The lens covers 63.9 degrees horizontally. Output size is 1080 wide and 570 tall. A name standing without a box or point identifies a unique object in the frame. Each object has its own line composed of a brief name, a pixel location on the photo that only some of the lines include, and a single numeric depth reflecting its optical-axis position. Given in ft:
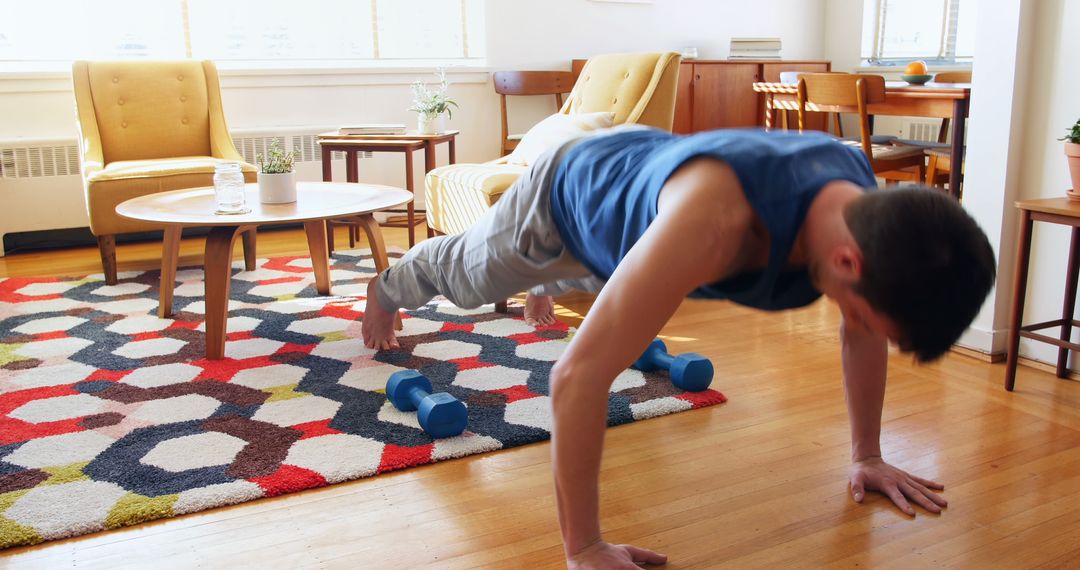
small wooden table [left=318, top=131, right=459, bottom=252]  12.23
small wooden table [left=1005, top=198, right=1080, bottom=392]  6.65
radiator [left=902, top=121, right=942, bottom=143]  17.53
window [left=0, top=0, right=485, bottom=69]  13.52
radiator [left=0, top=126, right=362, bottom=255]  12.88
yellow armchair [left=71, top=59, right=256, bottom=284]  11.21
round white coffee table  7.80
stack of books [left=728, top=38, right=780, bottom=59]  17.81
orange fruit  12.06
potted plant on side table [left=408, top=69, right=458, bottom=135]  13.07
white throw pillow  10.36
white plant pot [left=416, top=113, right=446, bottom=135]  13.05
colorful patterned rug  5.35
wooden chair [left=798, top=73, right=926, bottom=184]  10.44
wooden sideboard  17.07
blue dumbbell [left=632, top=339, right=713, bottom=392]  6.86
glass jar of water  8.14
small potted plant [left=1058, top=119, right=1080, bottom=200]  6.70
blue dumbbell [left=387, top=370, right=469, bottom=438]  5.98
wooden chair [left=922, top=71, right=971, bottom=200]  12.05
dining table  9.18
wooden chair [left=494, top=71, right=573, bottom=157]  15.43
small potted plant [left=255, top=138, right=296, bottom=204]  8.67
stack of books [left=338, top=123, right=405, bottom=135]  12.71
